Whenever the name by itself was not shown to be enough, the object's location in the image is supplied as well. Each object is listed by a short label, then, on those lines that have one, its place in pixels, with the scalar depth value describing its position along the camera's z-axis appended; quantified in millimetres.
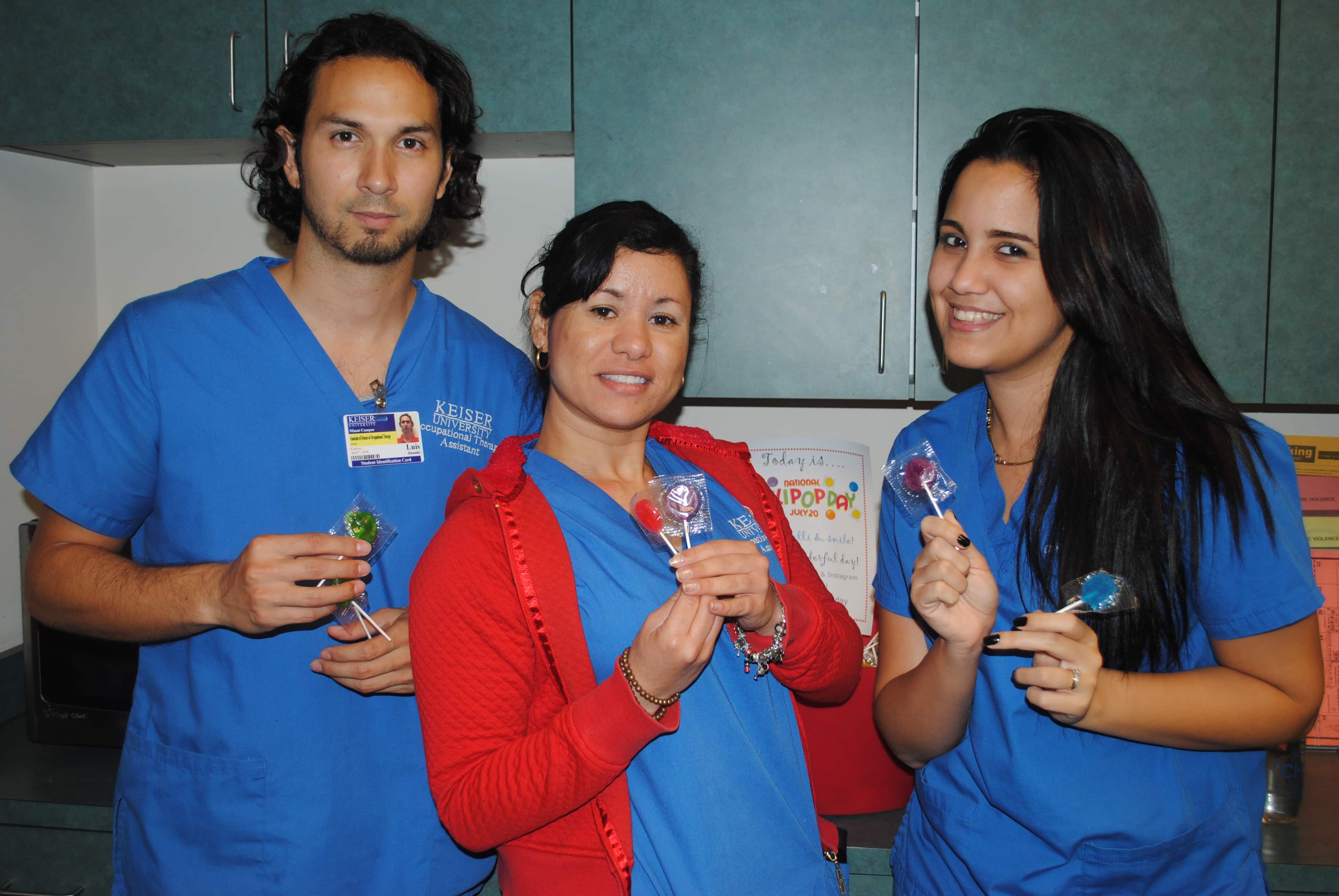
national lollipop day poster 2207
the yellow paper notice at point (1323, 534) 2109
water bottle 1701
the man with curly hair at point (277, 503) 1284
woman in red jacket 996
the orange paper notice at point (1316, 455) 2146
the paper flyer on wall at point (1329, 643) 2031
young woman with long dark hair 1112
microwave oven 1909
